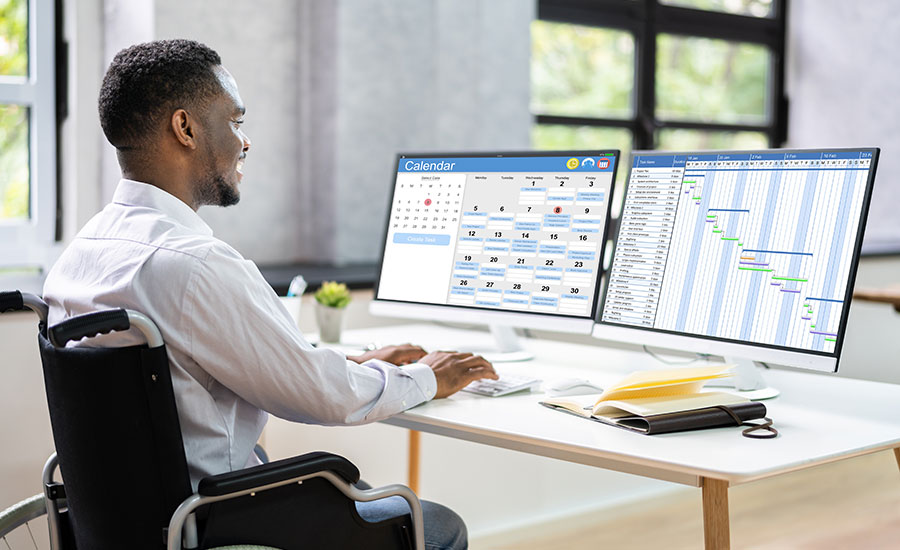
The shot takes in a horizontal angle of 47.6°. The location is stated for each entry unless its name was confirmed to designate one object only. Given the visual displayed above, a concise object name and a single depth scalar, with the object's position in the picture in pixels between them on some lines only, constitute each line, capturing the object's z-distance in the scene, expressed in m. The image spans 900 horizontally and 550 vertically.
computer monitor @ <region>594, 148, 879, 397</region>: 1.64
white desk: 1.37
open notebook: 1.53
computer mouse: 1.79
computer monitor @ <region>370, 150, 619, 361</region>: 2.00
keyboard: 1.81
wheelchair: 1.26
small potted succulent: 2.36
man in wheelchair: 1.34
